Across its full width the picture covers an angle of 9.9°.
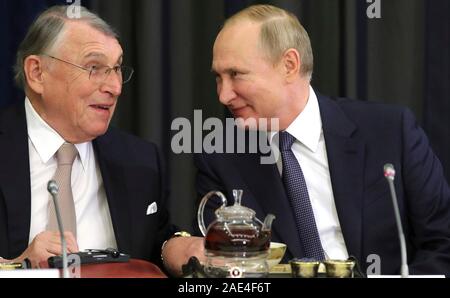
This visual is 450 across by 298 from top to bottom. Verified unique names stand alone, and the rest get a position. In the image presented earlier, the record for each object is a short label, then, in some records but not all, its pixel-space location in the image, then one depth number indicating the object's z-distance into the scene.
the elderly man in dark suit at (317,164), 4.62
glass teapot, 4.27
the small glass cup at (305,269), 4.28
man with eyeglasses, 4.65
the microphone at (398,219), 4.23
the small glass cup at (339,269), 4.27
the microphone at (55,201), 4.21
